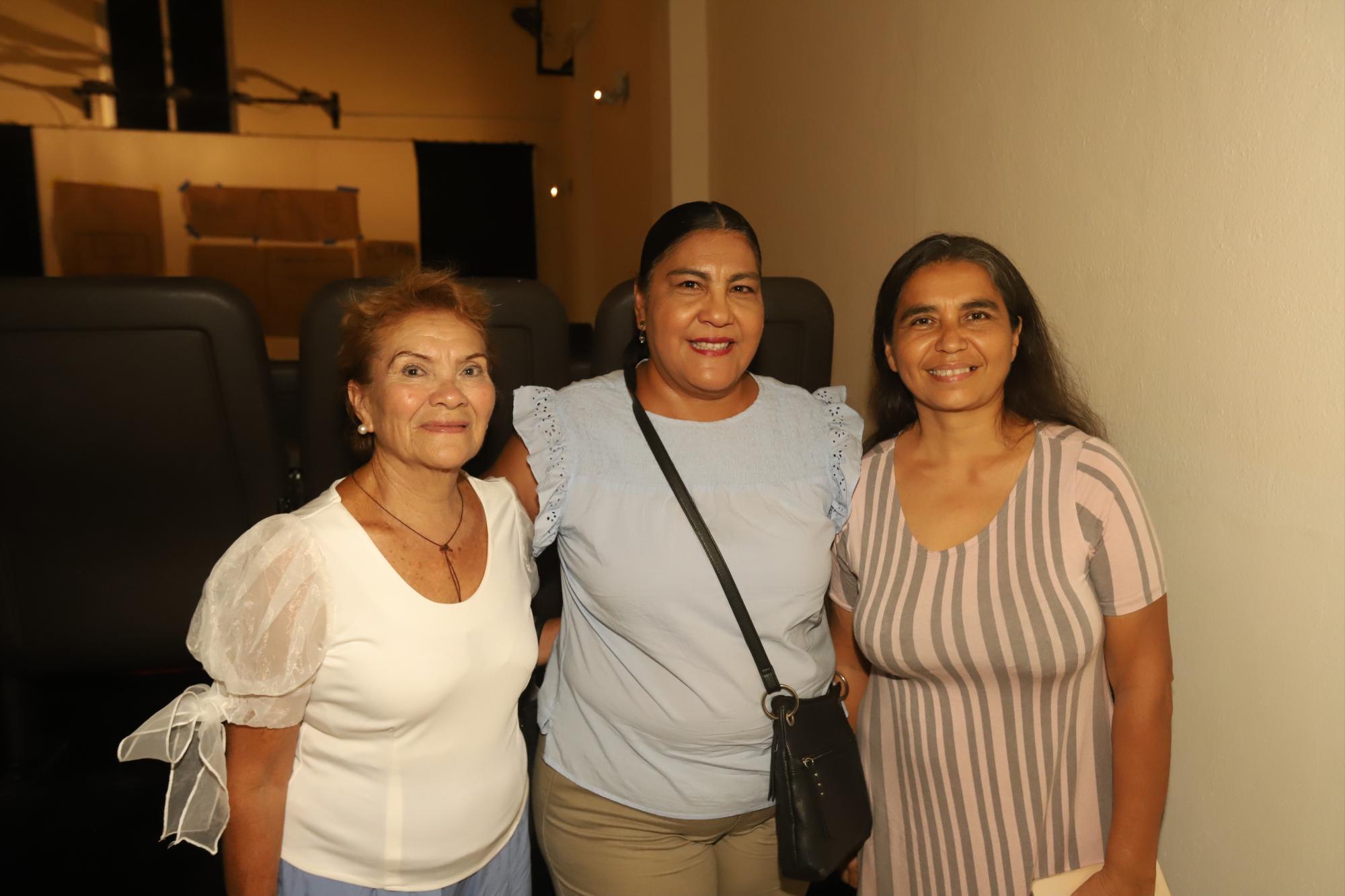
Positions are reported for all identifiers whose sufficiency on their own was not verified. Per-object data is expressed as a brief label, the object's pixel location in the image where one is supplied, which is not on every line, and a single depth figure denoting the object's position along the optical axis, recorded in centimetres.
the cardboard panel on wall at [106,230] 604
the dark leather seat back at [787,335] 185
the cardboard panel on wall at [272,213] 671
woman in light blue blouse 148
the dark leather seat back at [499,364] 179
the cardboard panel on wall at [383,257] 726
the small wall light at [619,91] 530
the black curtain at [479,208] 756
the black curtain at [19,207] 582
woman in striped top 138
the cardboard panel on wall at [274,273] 666
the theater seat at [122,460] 170
